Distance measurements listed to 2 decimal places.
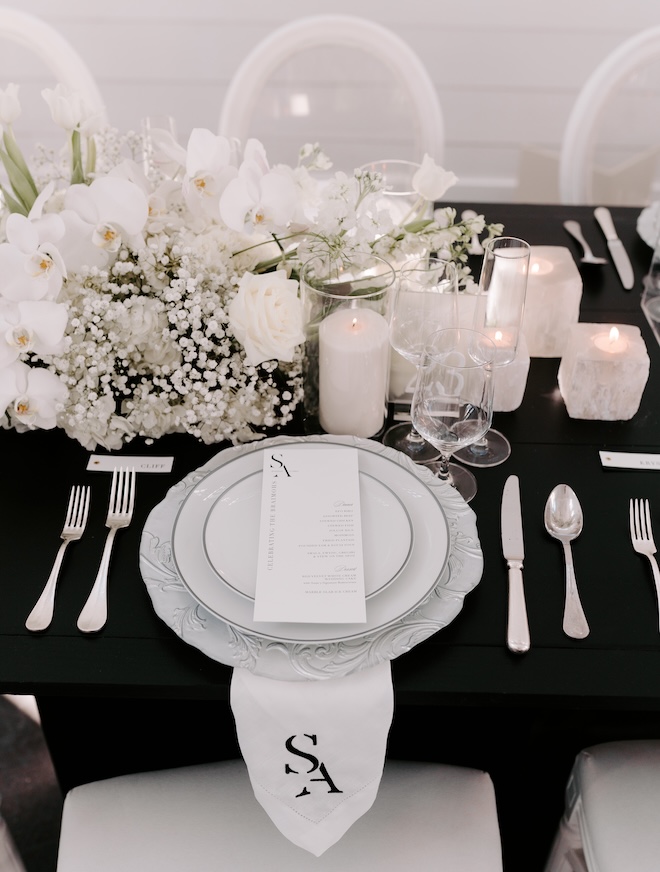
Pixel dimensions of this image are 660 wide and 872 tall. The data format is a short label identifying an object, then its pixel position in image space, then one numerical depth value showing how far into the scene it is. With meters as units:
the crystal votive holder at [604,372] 1.11
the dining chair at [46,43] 1.80
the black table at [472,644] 0.82
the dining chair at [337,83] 1.84
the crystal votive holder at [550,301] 1.22
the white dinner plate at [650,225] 1.52
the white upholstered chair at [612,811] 0.95
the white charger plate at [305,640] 0.81
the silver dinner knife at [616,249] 1.43
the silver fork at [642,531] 0.95
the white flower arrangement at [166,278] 0.96
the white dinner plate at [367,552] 0.82
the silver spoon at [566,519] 0.91
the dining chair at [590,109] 1.81
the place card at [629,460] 1.08
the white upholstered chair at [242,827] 0.93
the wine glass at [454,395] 0.94
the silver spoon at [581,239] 1.48
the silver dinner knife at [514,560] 0.85
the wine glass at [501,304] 1.10
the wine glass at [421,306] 1.07
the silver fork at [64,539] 0.87
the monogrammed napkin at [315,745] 0.80
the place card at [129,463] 1.08
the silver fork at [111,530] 0.87
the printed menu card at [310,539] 0.83
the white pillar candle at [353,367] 1.04
